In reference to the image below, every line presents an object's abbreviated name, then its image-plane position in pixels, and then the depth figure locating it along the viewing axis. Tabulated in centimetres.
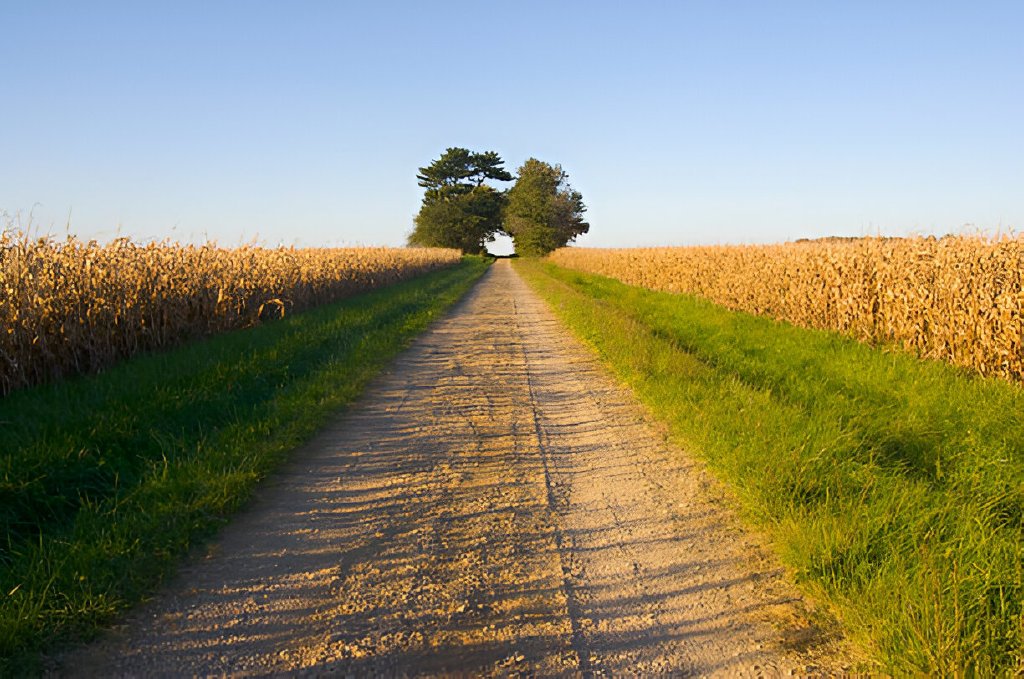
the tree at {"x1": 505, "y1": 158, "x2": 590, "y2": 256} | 8162
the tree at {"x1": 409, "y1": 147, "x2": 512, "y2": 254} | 8506
